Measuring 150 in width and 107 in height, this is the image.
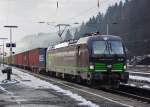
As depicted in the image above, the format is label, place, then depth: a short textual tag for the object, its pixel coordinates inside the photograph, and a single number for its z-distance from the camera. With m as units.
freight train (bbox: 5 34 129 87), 26.55
